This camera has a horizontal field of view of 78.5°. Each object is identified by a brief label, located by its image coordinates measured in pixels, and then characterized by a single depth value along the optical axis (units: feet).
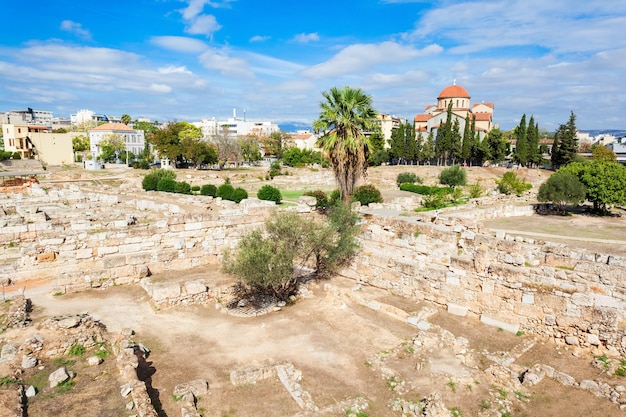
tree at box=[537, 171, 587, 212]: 89.10
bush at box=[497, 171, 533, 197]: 116.78
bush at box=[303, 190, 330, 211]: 77.84
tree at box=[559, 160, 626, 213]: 86.63
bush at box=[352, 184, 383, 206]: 93.56
